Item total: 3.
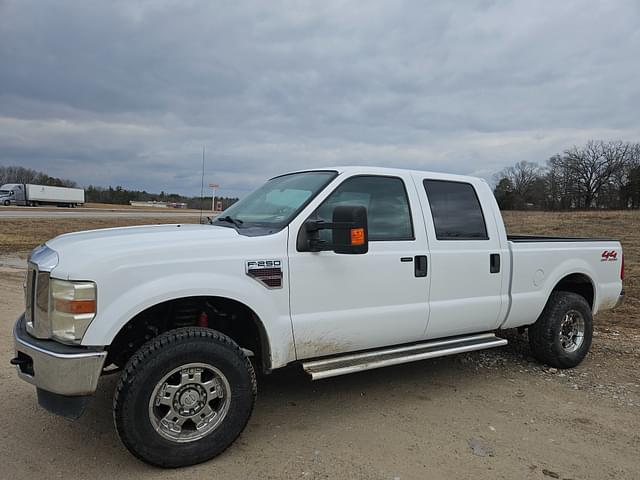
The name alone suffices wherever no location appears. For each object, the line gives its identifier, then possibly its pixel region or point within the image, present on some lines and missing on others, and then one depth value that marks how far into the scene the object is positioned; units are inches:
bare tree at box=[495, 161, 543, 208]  2706.7
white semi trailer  2226.9
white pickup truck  115.1
